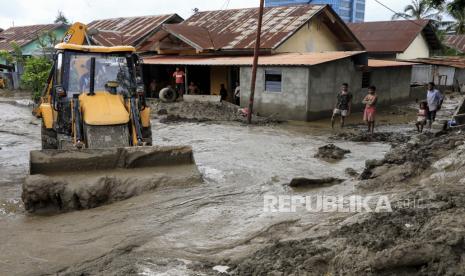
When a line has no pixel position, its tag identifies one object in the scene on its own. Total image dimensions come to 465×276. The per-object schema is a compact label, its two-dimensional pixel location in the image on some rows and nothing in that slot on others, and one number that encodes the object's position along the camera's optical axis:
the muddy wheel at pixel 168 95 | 21.19
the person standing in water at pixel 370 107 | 13.13
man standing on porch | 21.62
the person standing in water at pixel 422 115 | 13.08
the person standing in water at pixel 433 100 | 13.25
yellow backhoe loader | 6.52
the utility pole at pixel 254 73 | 15.79
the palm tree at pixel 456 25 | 38.94
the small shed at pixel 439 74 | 28.72
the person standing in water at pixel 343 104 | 14.12
